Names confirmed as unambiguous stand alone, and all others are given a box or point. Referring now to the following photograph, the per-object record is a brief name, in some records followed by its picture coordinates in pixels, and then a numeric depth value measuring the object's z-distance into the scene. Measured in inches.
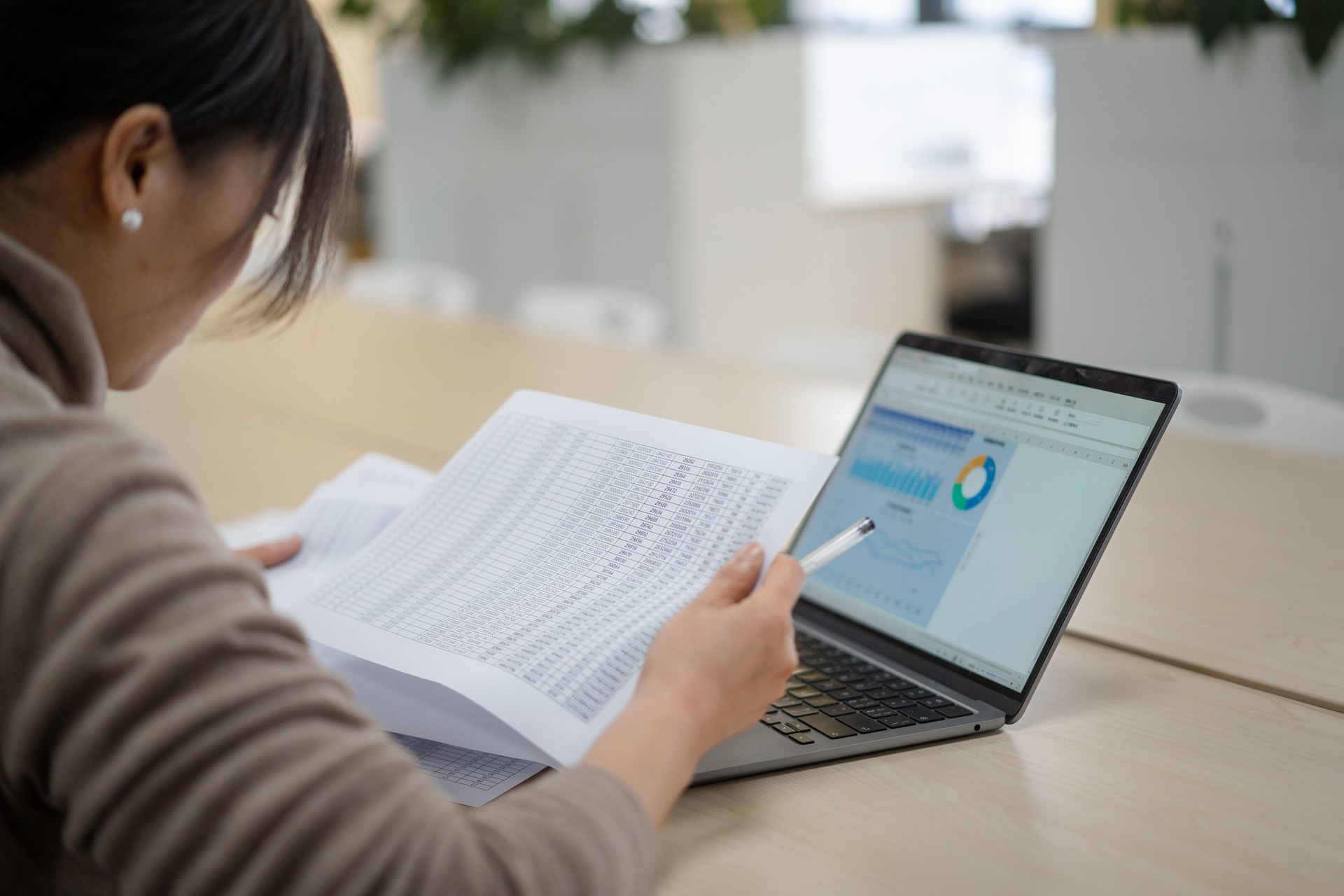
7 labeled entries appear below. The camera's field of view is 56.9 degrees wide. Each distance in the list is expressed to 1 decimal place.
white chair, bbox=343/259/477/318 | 122.6
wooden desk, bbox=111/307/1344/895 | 24.2
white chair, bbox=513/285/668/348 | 105.1
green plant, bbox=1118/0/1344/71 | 82.2
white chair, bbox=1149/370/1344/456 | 60.1
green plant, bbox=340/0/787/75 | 149.0
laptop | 29.6
